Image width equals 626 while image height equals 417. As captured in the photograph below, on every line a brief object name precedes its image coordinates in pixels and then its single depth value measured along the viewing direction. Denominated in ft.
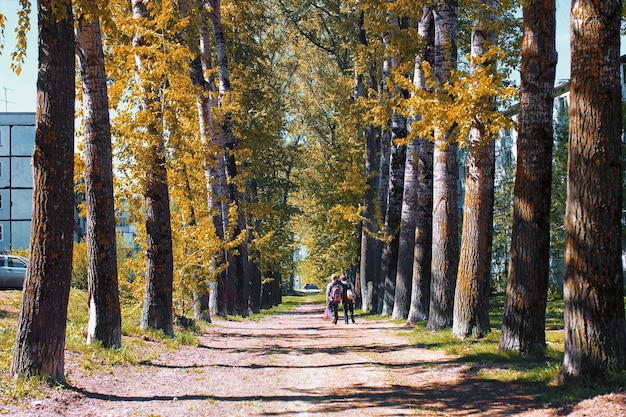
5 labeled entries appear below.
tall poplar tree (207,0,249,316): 89.97
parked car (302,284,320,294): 476.95
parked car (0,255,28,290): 115.65
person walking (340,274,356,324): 83.51
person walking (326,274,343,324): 85.10
